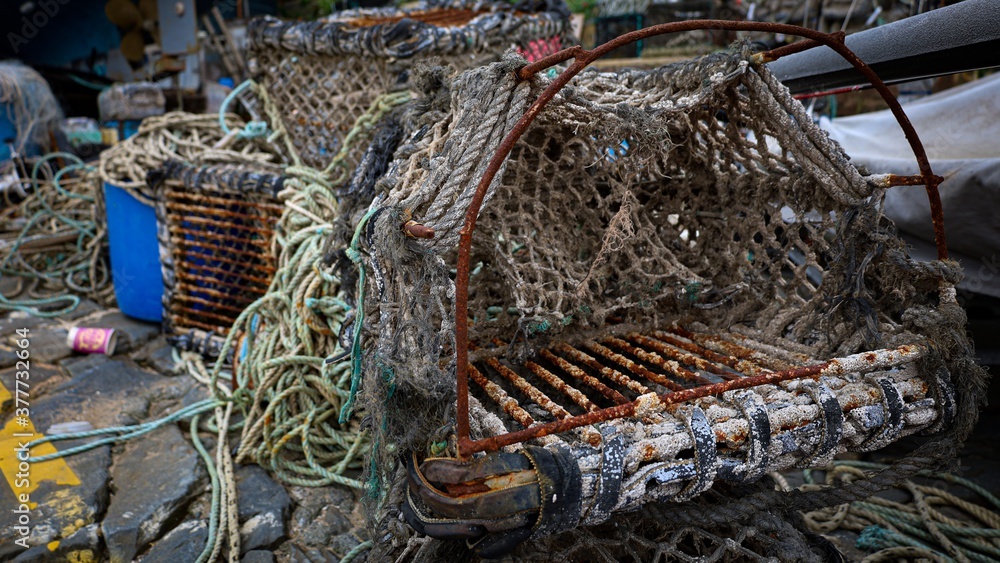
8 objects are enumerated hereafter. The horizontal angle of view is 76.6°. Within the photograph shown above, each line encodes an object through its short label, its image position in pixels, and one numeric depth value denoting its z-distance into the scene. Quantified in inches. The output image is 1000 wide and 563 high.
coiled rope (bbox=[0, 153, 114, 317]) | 161.6
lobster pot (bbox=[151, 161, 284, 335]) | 120.3
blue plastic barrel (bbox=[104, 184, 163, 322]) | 138.6
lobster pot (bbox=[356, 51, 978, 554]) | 54.5
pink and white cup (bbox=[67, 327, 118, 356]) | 130.9
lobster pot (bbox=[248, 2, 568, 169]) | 120.9
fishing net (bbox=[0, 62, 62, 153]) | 231.3
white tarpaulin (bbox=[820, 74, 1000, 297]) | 93.6
